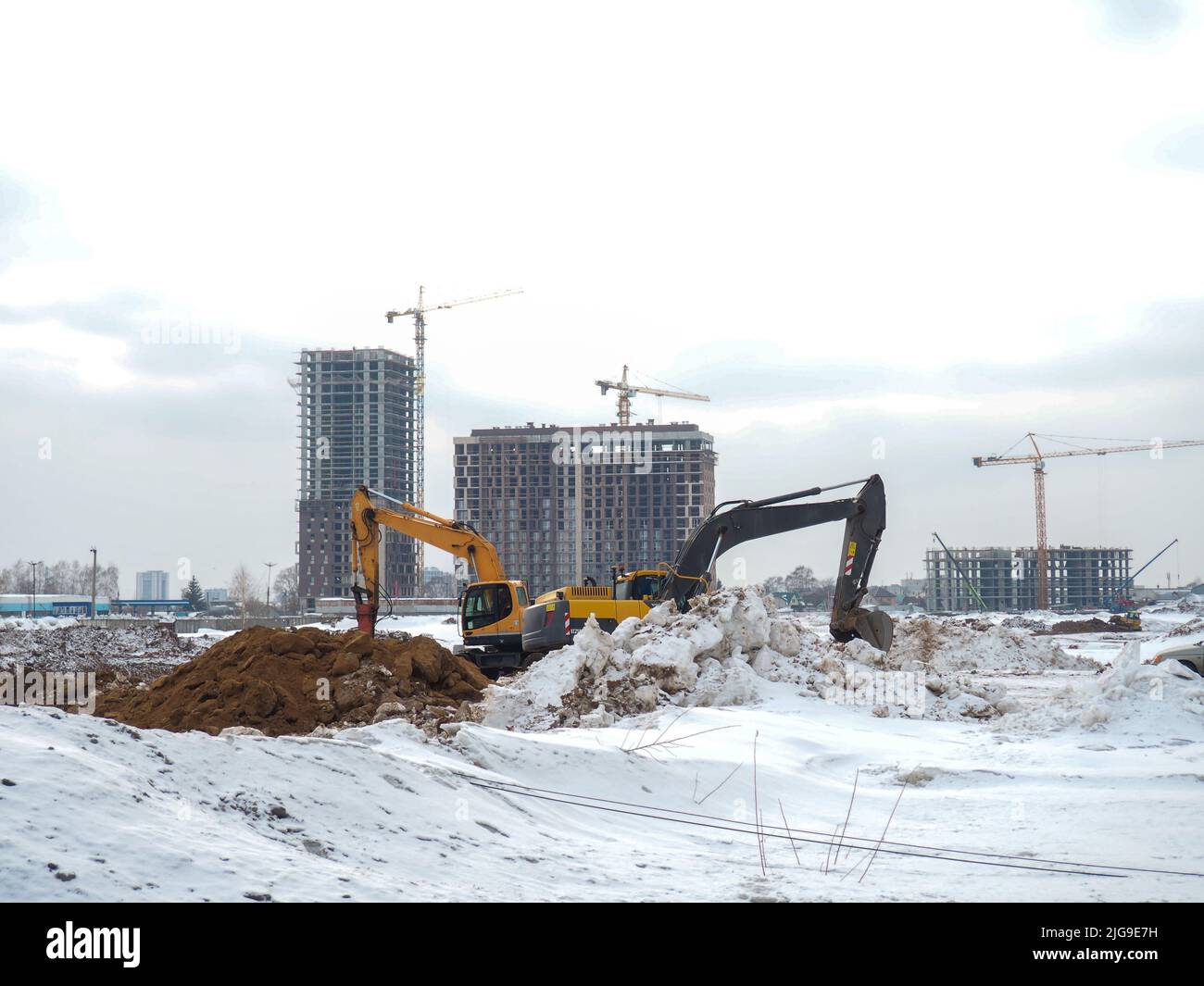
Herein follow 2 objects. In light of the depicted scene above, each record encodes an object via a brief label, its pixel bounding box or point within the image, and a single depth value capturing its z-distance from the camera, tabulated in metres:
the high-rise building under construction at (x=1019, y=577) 164.25
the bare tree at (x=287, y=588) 148.75
